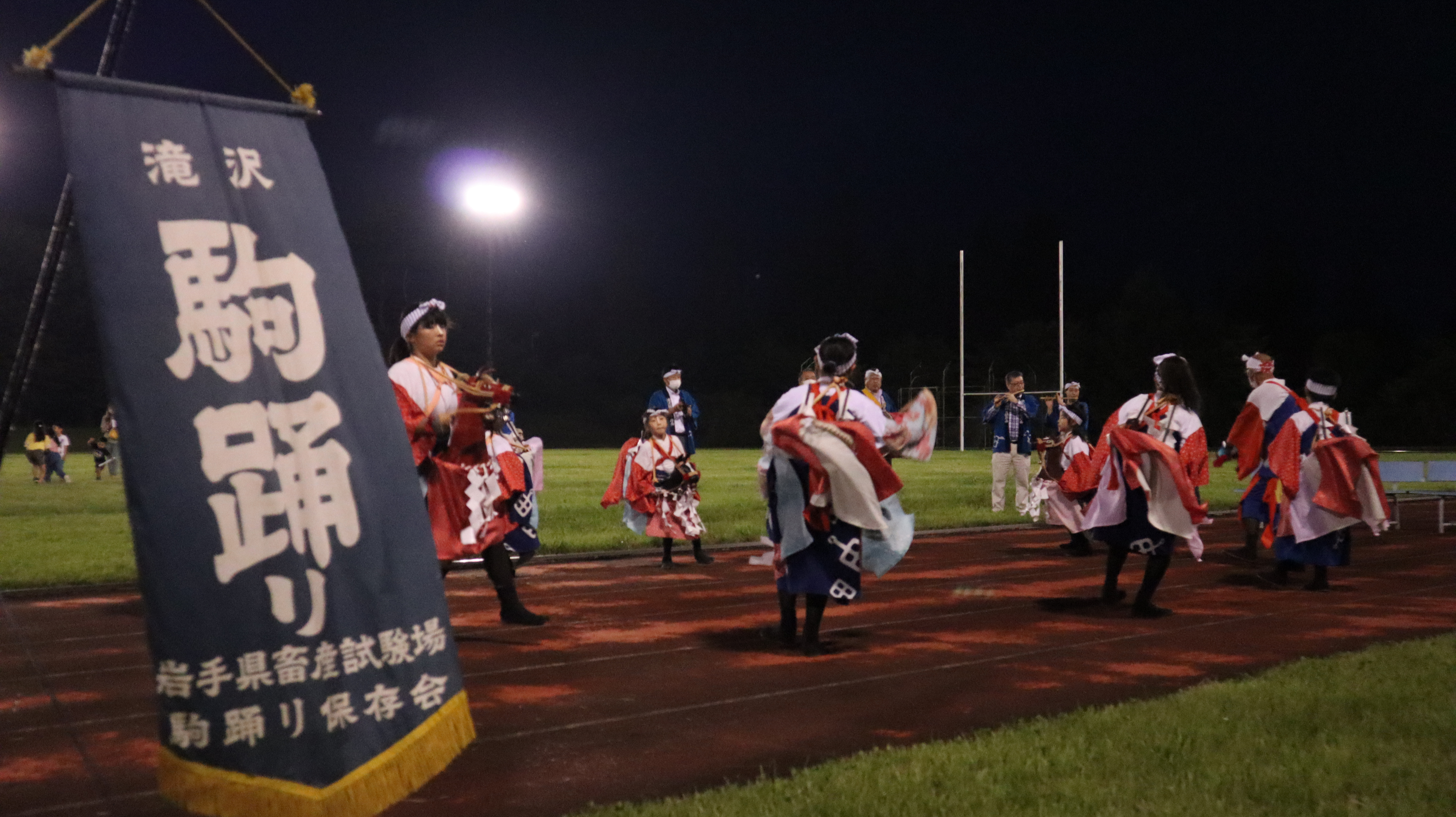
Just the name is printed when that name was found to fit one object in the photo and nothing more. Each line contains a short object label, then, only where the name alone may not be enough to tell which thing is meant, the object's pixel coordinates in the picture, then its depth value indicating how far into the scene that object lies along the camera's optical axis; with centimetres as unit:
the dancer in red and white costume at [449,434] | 663
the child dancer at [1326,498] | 949
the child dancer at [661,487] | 1138
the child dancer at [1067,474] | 1238
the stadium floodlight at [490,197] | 2984
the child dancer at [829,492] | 673
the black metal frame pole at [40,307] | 356
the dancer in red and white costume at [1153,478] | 812
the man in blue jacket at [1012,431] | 1586
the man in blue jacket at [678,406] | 1359
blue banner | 313
